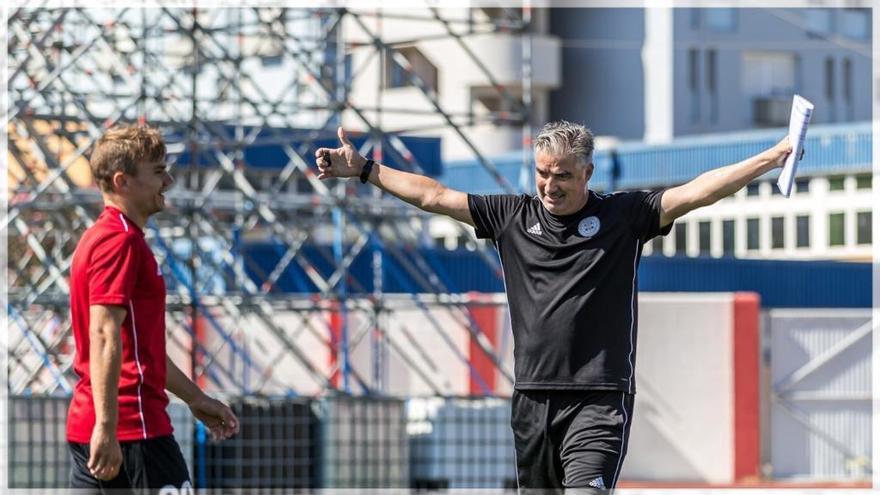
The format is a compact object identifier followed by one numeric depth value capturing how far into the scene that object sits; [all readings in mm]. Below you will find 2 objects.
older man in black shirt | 13344
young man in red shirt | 12109
